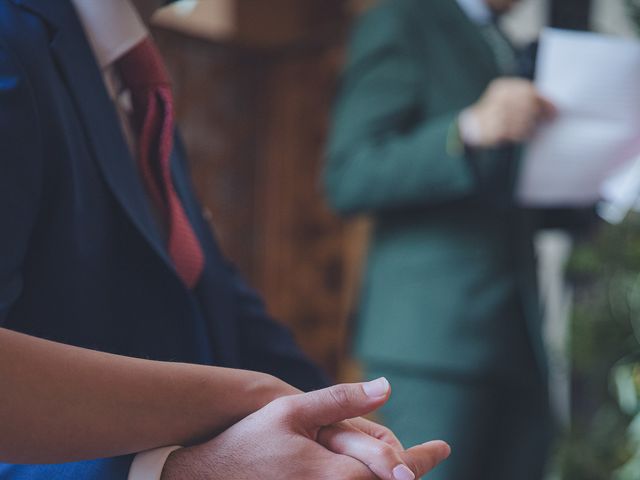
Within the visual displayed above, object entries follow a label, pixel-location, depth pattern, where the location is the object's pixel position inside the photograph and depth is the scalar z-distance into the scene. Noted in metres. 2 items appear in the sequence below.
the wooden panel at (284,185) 3.51
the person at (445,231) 1.48
